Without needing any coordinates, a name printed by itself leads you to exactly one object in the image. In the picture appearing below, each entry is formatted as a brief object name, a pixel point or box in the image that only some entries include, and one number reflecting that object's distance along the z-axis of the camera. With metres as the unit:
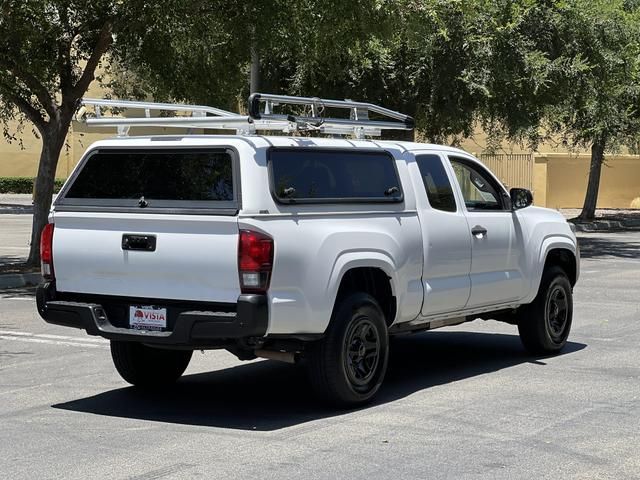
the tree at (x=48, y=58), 16.78
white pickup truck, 7.68
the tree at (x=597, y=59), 23.73
